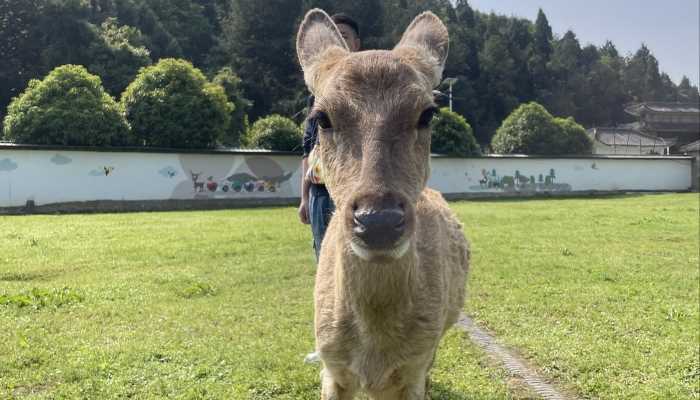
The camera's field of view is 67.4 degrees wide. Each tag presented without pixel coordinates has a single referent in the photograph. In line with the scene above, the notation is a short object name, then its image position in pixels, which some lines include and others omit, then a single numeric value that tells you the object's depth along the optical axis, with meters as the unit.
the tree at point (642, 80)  88.50
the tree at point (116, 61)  44.09
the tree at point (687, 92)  97.88
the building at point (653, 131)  58.09
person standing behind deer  4.68
